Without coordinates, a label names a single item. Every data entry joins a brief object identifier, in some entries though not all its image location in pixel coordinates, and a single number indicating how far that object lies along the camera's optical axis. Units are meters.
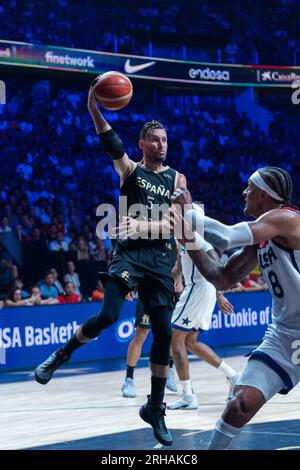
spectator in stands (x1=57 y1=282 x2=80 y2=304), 13.46
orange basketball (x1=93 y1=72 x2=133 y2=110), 6.44
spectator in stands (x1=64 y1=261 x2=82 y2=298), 14.13
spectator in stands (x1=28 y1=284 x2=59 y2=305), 12.66
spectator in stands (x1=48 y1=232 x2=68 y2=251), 15.62
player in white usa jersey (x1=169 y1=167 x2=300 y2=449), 4.84
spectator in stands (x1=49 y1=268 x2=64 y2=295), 13.75
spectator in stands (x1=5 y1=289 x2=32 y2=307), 12.50
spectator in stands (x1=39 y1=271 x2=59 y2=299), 13.57
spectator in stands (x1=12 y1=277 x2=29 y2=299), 13.02
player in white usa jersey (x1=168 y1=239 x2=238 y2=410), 8.91
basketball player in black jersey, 6.41
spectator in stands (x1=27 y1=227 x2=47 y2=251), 15.53
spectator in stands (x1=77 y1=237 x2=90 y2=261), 15.70
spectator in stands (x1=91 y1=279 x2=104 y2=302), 13.76
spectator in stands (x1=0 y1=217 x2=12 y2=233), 15.57
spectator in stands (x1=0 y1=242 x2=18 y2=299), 14.07
